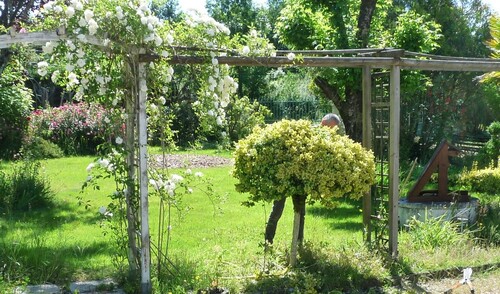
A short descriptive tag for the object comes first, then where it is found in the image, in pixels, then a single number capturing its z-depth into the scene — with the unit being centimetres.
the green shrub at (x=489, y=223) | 748
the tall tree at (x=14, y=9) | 1123
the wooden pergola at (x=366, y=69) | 525
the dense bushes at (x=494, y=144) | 1457
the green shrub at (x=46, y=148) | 1314
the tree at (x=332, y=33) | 1095
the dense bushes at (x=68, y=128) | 1872
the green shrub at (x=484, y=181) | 1018
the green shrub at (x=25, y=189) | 930
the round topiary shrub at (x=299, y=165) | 568
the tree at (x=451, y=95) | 1733
